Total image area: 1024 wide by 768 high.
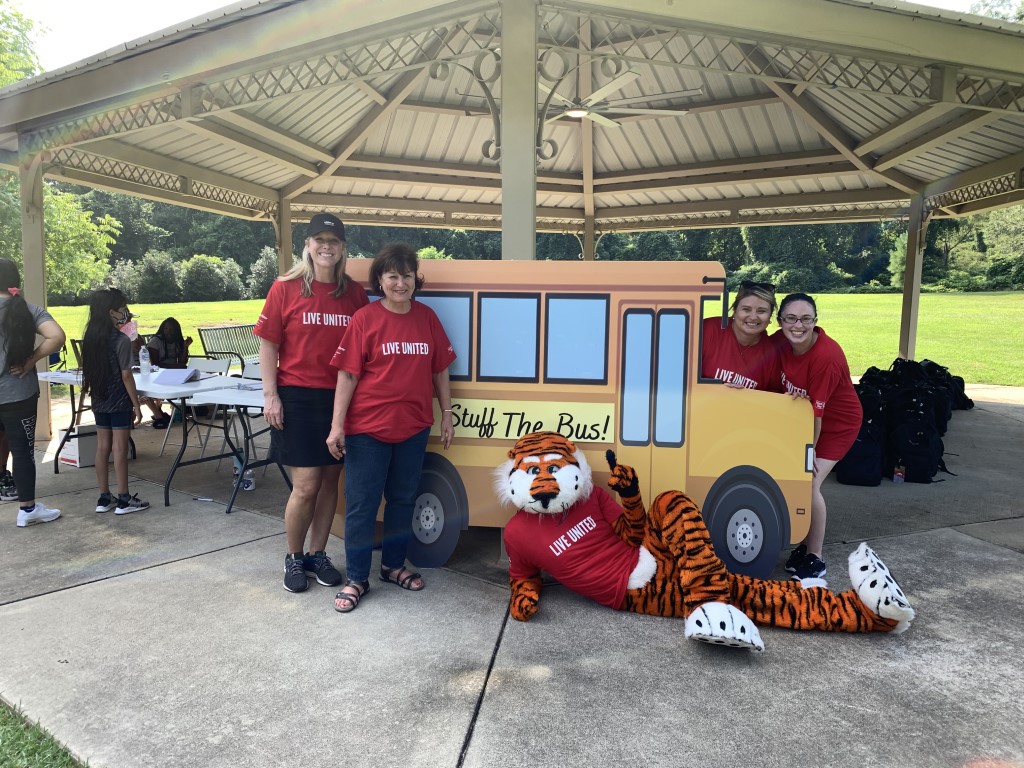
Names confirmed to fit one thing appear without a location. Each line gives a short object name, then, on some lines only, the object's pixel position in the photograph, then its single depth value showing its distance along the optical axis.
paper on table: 6.11
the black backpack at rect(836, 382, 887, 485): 6.27
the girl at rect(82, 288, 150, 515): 4.99
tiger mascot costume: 3.31
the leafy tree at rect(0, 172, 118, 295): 14.66
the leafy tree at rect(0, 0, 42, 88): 14.62
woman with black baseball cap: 3.60
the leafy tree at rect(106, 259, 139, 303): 38.44
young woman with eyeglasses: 3.88
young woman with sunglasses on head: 3.89
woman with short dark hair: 3.55
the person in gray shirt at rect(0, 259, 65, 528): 4.54
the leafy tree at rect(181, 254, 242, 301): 40.91
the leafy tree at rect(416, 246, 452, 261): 33.42
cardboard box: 6.59
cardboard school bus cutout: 3.87
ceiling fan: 7.68
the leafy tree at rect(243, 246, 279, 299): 43.31
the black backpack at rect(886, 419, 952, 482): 6.38
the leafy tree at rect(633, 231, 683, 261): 46.38
